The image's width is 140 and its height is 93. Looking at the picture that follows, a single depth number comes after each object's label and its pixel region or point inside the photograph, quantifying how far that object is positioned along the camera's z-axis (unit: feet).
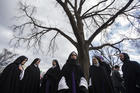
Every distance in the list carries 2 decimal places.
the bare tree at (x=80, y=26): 27.84
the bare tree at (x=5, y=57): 116.16
